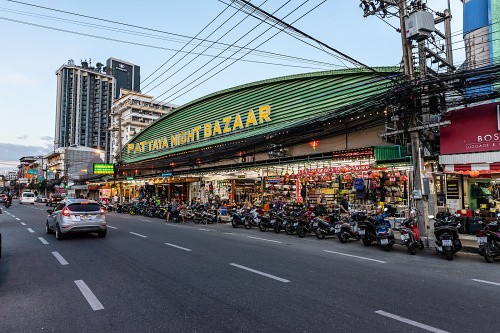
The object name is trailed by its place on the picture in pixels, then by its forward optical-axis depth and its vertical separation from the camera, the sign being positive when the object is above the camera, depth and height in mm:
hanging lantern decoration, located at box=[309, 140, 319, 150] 19688 +2565
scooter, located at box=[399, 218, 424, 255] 10516 -1708
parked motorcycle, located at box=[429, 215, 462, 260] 9531 -1573
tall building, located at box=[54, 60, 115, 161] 135000 +35759
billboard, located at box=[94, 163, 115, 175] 43438 +2807
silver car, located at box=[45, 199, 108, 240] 12742 -1119
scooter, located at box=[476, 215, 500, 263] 9180 -1696
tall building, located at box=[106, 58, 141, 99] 156500 +57919
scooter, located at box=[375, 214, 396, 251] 10945 -1704
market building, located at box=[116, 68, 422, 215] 16572 +2676
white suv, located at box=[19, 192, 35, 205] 53478 -1226
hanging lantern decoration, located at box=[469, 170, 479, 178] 14336 +467
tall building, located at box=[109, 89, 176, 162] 91000 +22397
